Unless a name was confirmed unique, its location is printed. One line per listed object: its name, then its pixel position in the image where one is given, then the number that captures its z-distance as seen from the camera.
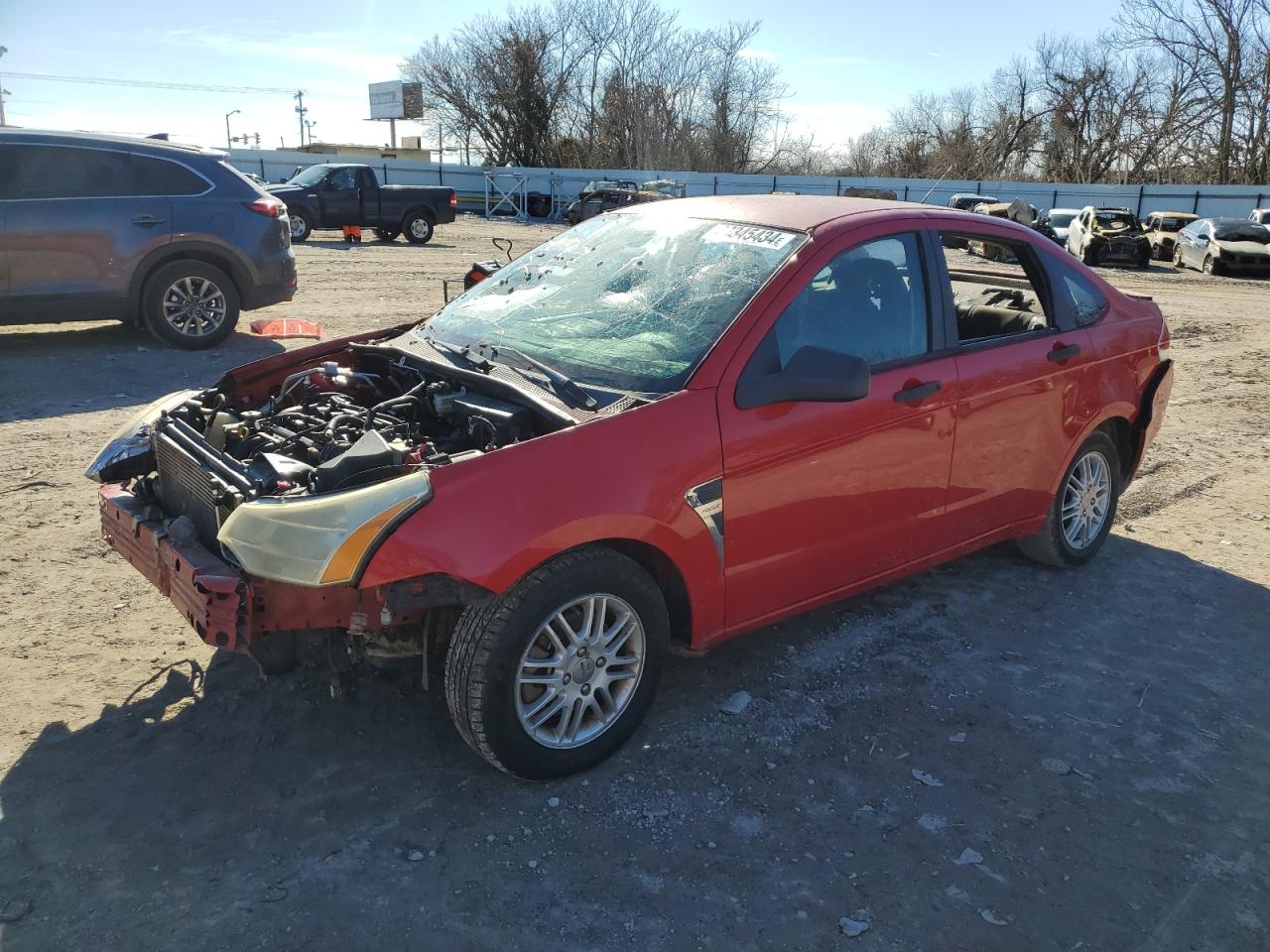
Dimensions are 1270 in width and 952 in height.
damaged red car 2.91
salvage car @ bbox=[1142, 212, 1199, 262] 27.53
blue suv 8.32
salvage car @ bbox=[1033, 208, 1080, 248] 28.44
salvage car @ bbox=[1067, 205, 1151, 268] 25.22
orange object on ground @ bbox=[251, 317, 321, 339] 10.17
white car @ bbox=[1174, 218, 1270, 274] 23.19
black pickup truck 22.27
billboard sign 65.81
